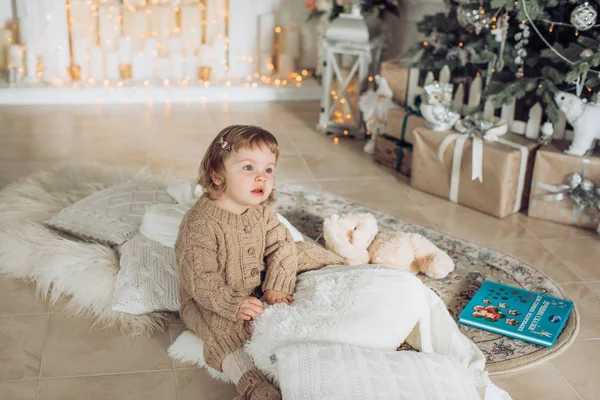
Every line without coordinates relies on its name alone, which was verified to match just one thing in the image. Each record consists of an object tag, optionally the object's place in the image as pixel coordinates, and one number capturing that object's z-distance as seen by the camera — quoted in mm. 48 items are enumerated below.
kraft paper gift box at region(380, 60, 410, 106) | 3427
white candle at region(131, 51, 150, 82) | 4652
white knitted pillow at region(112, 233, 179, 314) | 2072
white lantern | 3760
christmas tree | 2686
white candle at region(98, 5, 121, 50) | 4531
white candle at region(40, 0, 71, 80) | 4418
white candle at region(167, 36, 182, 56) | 4703
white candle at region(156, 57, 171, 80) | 4680
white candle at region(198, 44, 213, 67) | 4723
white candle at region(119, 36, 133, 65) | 4617
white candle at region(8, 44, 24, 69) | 4367
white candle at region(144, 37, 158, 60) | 4652
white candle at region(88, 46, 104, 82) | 4547
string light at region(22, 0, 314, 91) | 4516
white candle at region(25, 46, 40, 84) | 4387
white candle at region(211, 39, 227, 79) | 4727
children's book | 2053
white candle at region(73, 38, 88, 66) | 4514
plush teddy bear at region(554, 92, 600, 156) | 2680
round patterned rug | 1988
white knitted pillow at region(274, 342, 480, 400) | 1515
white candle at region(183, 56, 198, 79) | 4742
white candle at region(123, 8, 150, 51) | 4605
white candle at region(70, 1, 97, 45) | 4488
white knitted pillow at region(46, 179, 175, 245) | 2398
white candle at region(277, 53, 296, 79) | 4750
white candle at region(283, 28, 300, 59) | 4770
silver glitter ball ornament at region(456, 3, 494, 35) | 2928
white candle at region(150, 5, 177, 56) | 4637
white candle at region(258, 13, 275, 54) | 4723
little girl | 1764
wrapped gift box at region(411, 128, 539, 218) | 2820
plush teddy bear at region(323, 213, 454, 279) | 2350
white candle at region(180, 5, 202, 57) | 4664
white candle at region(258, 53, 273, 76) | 4762
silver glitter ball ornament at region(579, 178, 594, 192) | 2721
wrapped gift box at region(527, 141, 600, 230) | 2746
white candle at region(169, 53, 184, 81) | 4676
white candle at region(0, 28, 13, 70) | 4430
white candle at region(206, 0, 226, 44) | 4676
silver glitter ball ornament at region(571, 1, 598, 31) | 2600
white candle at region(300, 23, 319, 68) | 4840
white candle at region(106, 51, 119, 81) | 4594
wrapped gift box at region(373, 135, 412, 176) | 3316
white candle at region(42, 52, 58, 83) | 4465
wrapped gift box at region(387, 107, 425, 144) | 3201
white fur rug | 2096
